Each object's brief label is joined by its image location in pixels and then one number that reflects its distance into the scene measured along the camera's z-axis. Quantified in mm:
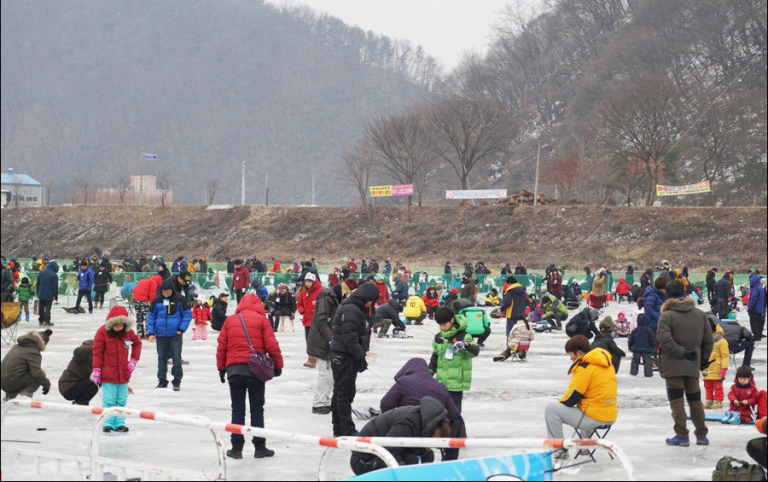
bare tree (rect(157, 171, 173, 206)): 84625
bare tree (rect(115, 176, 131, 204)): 104100
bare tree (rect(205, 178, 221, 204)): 87025
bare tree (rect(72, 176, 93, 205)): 118650
